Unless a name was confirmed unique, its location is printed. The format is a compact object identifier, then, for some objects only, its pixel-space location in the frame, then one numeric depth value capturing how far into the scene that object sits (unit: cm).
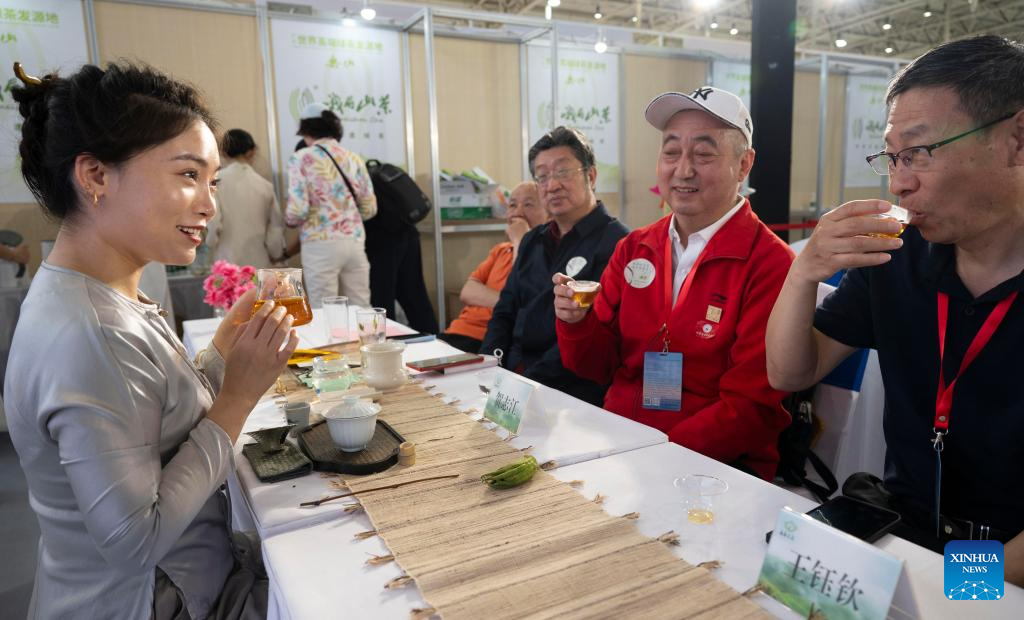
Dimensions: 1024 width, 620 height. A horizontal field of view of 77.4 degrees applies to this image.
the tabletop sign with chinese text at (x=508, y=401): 142
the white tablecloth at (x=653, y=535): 82
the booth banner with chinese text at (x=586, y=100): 596
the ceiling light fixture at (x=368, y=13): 500
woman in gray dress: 94
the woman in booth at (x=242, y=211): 440
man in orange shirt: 342
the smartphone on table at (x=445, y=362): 194
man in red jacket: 170
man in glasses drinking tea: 118
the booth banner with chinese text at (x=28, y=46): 421
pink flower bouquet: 237
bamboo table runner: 81
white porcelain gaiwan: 126
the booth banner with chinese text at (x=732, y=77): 690
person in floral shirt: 425
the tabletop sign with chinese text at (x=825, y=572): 74
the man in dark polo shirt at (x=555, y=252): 257
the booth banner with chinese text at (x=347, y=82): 500
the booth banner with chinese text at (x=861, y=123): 796
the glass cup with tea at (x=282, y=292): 144
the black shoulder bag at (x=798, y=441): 178
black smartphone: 97
